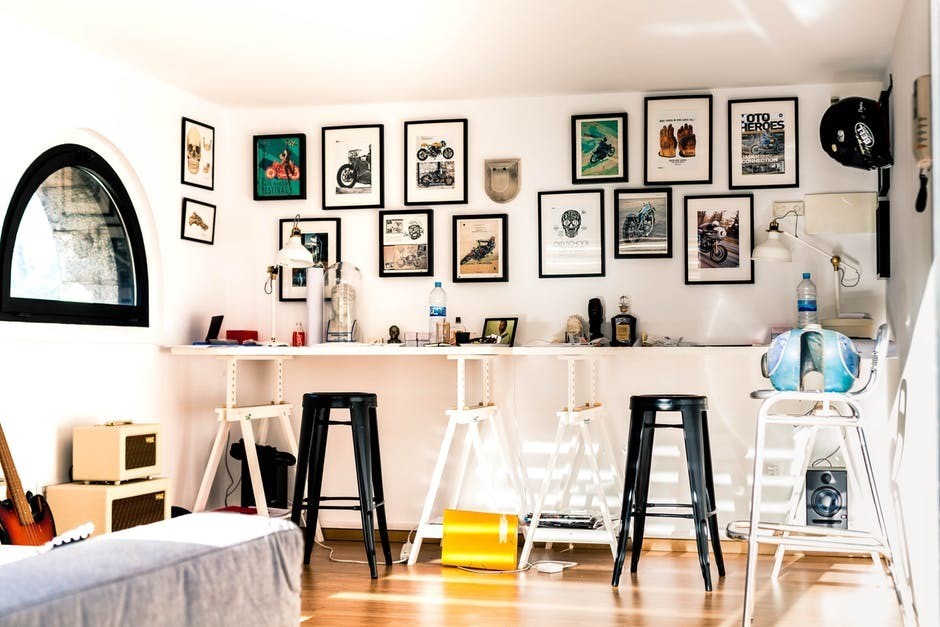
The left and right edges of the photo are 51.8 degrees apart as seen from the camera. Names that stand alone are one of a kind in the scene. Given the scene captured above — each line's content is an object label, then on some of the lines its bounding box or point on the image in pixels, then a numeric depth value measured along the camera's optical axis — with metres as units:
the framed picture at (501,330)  5.09
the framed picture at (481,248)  5.26
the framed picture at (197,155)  5.19
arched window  4.05
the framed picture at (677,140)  5.10
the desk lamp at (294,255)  4.93
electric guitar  3.58
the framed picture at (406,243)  5.37
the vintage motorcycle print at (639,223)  5.14
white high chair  3.01
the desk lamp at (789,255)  4.71
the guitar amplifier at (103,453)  4.11
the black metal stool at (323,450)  4.36
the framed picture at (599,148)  5.18
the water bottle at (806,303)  4.78
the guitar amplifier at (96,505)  4.01
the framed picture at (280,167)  5.51
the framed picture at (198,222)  5.19
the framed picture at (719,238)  5.04
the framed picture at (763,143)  5.02
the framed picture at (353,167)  5.43
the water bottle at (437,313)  5.07
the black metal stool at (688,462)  4.04
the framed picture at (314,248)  5.47
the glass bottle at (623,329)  4.99
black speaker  4.75
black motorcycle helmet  4.41
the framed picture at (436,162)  5.34
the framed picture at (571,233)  5.18
